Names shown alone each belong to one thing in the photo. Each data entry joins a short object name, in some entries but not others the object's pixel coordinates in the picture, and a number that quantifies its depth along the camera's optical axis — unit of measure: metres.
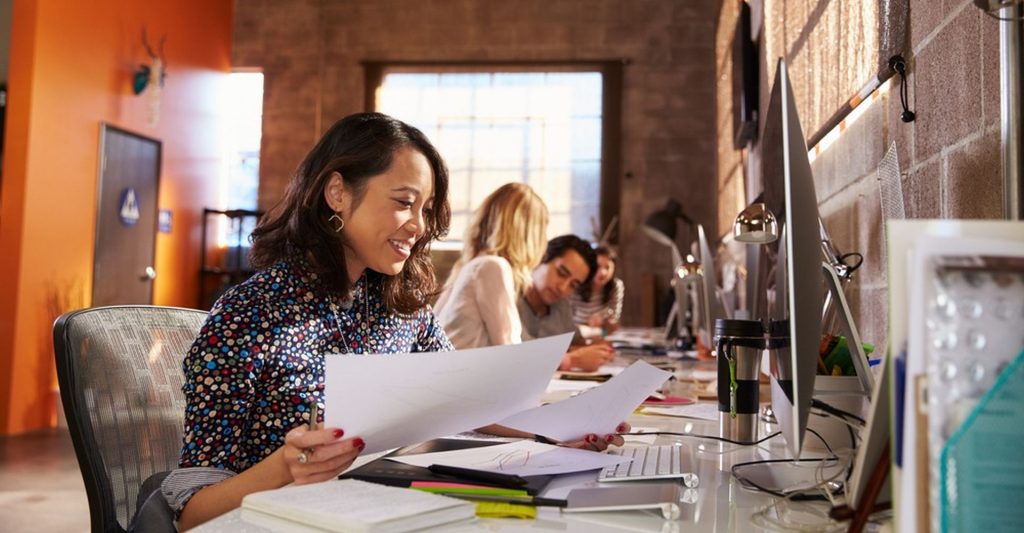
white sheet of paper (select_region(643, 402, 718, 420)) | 1.58
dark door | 5.92
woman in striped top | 5.18
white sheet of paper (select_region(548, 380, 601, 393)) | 2.04
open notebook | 0.67
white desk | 0.73
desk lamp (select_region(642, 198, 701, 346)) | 2.59
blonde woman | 2.81
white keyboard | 0.93
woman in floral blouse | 1.11
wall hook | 1.44
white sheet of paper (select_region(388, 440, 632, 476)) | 0.96
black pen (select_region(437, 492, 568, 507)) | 0.79
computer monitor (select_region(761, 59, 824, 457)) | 0.72
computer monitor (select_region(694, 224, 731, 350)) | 2.87
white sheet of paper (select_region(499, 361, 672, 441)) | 1.14
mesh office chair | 1.25
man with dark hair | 3.56
